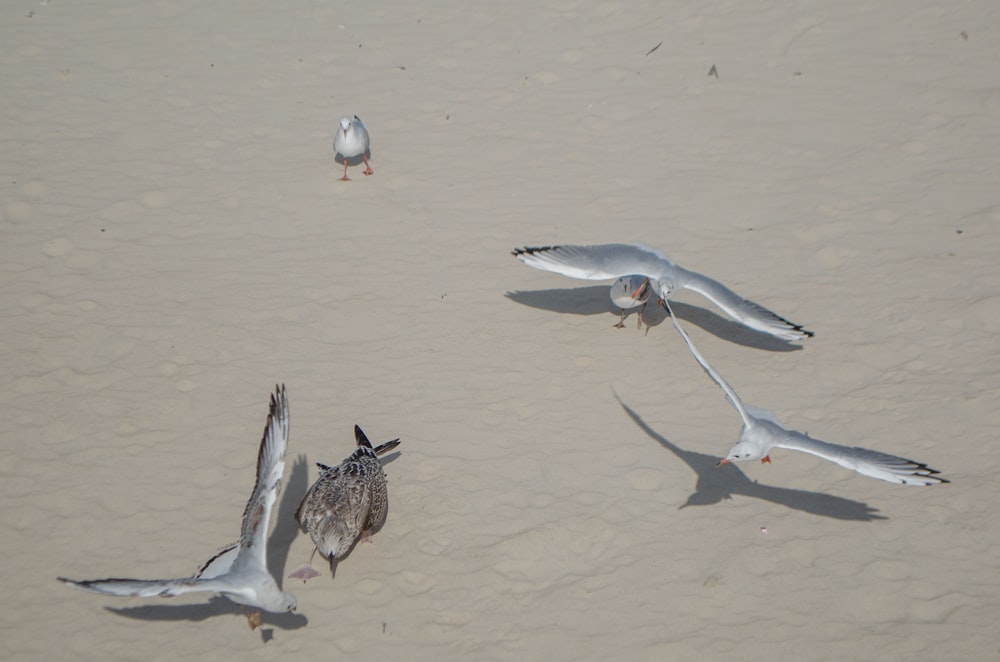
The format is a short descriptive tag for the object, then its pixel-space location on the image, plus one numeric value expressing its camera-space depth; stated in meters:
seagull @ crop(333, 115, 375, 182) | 10.12
